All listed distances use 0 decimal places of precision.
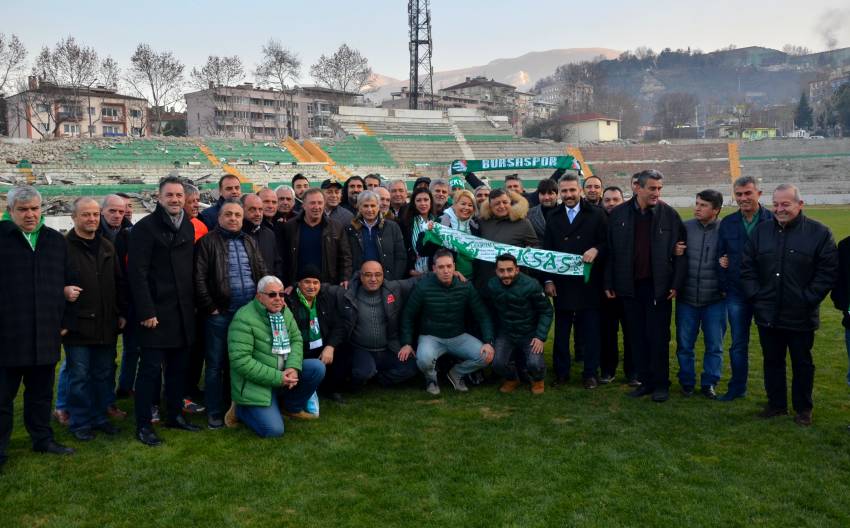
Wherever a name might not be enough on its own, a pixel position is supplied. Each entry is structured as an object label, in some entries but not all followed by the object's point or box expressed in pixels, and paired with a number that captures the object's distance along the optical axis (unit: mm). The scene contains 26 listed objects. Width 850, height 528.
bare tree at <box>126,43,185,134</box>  55156
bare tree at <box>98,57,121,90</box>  53562
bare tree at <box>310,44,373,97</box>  68812
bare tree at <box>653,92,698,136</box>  111125
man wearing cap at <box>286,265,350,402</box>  5723
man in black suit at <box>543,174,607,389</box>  6309
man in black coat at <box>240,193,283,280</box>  5672
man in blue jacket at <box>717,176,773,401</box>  5602
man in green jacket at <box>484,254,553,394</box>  6160
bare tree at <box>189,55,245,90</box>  60969
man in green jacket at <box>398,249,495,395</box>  6227
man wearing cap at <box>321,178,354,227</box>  6936
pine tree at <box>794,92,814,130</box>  87938
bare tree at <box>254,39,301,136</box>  63031
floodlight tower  50906
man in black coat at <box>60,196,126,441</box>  4953
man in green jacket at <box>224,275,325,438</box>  5180
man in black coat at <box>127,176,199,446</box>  4949
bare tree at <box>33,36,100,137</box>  49812
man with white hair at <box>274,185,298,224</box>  6547
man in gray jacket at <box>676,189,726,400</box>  5777
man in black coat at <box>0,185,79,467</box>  4457
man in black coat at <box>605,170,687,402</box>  5762
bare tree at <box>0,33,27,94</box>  47781
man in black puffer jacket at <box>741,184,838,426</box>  4992
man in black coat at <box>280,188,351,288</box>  6055
